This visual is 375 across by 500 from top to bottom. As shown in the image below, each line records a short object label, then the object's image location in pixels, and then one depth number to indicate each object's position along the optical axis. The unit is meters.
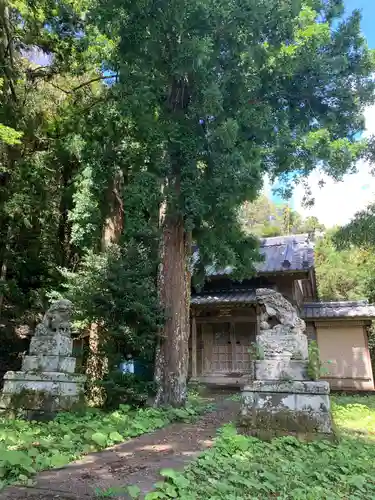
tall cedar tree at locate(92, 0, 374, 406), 7.45
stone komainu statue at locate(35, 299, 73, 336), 7.20
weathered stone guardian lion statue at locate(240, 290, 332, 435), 5.22
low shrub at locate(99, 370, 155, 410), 8.04
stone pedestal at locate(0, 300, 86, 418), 6.61
